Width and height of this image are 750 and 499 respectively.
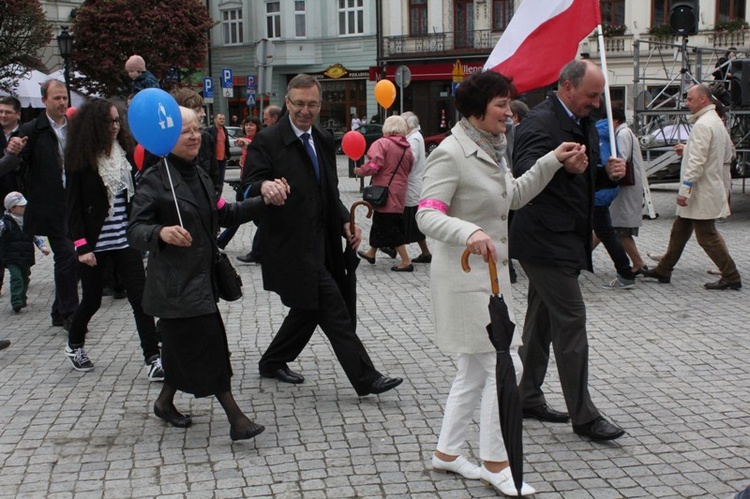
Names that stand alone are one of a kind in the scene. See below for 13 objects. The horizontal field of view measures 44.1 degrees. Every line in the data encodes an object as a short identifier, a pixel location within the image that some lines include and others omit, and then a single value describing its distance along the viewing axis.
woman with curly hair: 6.19
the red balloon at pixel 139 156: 7.96
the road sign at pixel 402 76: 24.46
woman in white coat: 4.21
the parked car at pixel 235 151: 31.03
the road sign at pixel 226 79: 29.06
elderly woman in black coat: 4.80
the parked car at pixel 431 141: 33.32
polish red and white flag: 5.95
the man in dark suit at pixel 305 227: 5.55
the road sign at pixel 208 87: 32.31
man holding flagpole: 4.81
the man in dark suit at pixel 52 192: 7.65
